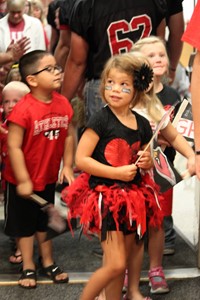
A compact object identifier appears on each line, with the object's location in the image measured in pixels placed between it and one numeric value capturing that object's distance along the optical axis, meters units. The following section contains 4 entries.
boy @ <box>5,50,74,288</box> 5.68
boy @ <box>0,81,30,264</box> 6.28
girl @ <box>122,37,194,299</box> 5.79
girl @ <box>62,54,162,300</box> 4.88
